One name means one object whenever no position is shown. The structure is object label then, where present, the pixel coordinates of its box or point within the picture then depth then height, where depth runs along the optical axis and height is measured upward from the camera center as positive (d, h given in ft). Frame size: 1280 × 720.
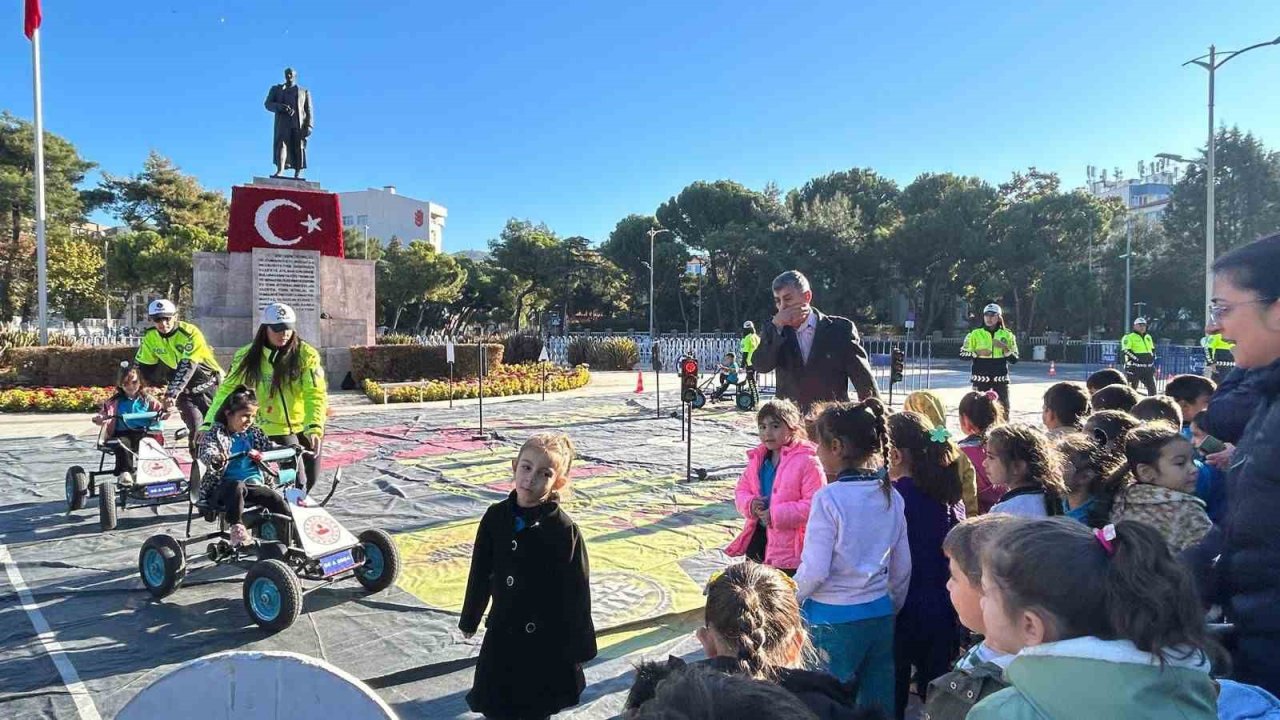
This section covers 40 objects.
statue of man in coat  55.72 +15.44
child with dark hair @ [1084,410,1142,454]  11.07 -1.16
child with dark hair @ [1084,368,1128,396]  18.78 -0.81
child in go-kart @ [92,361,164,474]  21.95 -1.98
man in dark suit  15.17 -0.19
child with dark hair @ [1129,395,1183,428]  13.96 -1.15
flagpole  57.11 +9.04
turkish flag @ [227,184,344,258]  54.13 +8.40
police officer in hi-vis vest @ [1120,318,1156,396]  45.68 -0.64
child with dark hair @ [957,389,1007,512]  13.33 -1.35
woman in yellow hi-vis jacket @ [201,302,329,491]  16.98 -0.89
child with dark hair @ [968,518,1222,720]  4.46 -1.67
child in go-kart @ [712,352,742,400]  51.11 -2.02
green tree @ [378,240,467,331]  138.92 +11.55
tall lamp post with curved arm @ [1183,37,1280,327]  56.15 +14.70
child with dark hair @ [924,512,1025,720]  4.98 -2.02
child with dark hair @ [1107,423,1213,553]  8.82 -1.64
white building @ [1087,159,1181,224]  300.36 +61.29
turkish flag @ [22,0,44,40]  58.59 +23.66
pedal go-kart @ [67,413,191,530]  20.26 -3.70
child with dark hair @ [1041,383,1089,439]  14.79 -1.17
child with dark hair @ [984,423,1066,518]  9.58 -1.55
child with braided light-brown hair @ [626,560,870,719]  5.79 -2.21
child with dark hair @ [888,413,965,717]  10.08 -2.40
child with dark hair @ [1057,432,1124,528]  9.95 -1.58
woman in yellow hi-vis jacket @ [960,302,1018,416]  31.68 -0.27
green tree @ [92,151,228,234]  139.95 +25.07
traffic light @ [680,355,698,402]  28.25 -1.24
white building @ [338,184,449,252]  254.47 +40.66
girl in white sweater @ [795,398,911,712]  9.11 -2.47
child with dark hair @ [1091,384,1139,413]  15.23 -1.04
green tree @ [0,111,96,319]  106.93 +18.94
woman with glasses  5.64 -1.05
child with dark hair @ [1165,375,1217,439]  15.92 -0.98
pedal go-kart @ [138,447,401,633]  13.53 -3.85
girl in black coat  8.91 -2.92
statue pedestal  54.54 +5.23
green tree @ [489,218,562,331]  148.87 +15.49
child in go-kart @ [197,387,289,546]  14.35 -2.35
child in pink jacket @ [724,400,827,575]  10.95 -2.07
